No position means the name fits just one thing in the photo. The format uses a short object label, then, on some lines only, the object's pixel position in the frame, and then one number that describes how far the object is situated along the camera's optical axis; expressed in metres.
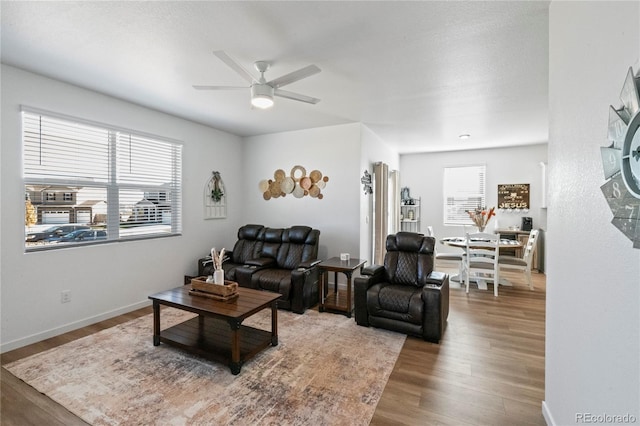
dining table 4.64
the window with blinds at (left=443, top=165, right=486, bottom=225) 6.69
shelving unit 7.29
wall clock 0.98
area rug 1.93
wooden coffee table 2.40
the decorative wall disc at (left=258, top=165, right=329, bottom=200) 4.96
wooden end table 3.64
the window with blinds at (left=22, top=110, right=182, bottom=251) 2.97
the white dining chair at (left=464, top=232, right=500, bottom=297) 4.40
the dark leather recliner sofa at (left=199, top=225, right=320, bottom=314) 3.75
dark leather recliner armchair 2.93
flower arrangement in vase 5.15
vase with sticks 2.85
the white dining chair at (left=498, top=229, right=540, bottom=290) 4.59
